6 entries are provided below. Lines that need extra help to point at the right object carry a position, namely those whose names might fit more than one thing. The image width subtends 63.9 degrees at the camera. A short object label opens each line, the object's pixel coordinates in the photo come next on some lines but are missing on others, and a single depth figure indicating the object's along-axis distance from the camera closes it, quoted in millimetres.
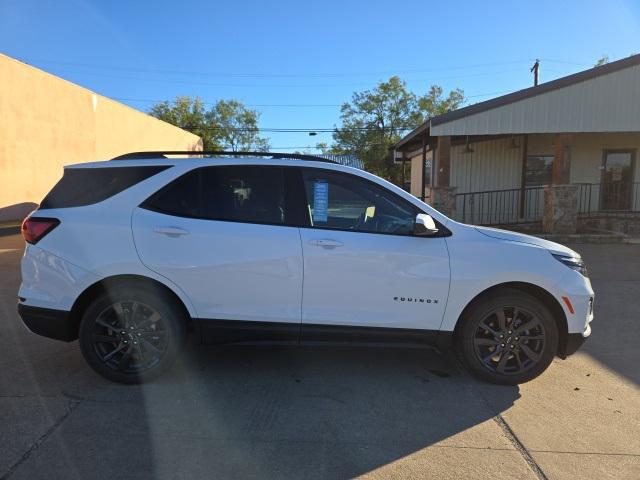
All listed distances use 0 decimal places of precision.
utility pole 38906
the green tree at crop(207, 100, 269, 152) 60812
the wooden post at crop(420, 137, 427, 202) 17934
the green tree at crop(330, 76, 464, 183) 44500
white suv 4031
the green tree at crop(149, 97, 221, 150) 55541
